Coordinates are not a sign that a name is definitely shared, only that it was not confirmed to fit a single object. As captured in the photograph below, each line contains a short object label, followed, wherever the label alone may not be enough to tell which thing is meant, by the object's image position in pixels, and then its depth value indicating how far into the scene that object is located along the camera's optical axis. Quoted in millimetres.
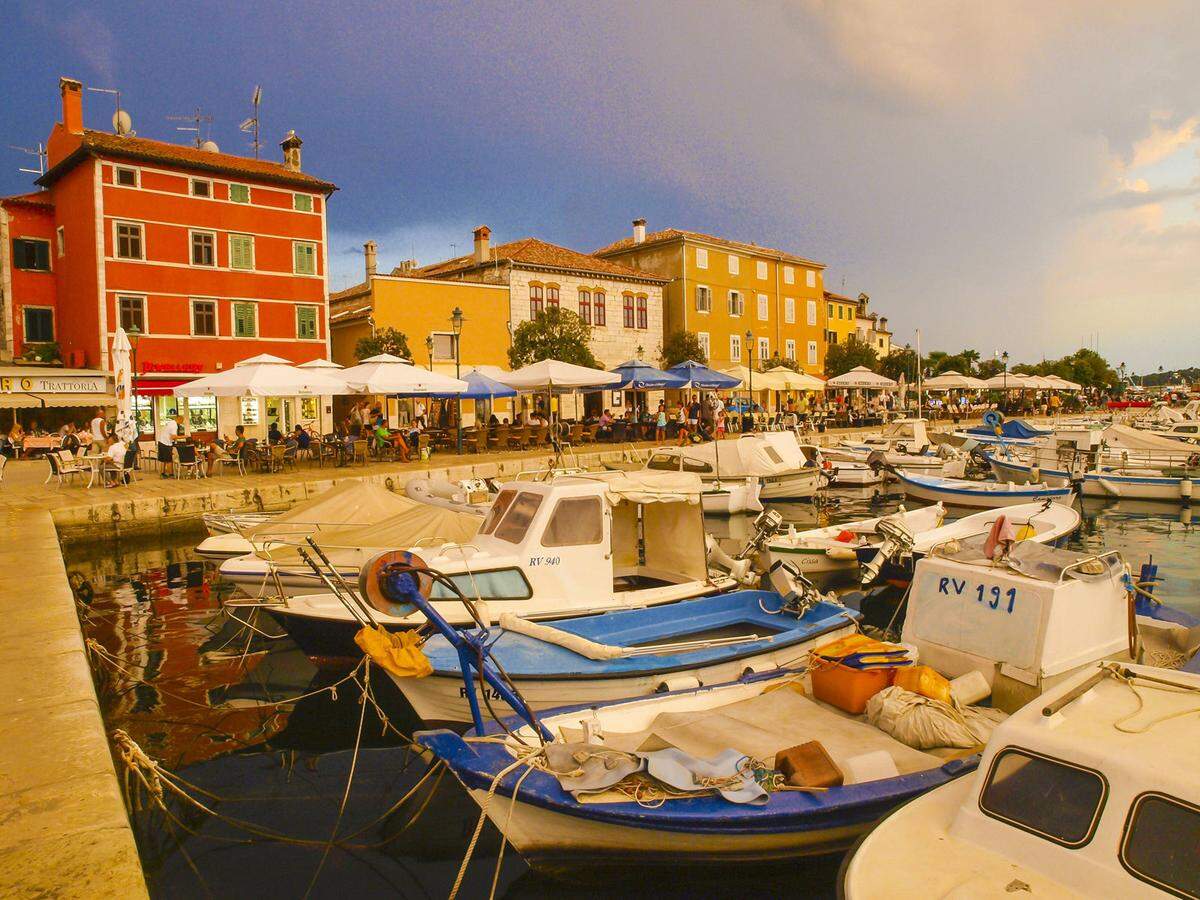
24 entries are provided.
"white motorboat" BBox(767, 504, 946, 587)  15133
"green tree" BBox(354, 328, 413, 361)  34156
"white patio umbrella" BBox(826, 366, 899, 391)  42281
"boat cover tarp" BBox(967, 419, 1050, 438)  36094
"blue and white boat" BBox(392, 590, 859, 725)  7539
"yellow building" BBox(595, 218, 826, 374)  50469
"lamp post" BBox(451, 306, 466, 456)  27469
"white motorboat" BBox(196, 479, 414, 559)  12859
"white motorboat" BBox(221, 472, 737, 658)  9398
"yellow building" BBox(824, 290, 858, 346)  66000
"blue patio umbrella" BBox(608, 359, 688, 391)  31266
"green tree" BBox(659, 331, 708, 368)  47469
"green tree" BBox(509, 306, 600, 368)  35969
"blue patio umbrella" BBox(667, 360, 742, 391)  31781
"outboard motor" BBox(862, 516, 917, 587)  12633
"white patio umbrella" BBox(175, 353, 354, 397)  21188
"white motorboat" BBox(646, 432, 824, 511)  24656
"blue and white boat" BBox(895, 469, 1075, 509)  22609
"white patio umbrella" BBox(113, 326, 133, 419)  22516
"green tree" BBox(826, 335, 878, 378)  56469
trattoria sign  31141
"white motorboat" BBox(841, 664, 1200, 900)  3646
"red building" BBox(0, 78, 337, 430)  32656
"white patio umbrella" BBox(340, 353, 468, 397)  23197
